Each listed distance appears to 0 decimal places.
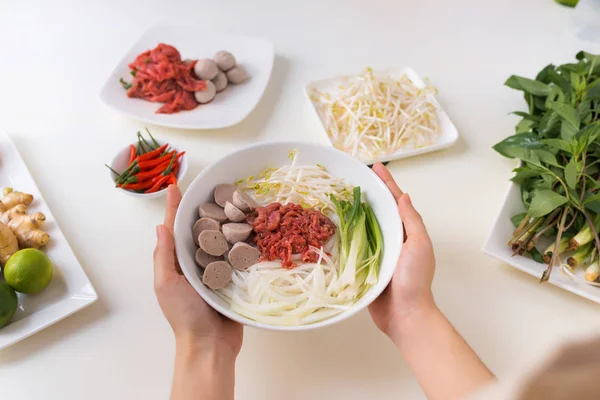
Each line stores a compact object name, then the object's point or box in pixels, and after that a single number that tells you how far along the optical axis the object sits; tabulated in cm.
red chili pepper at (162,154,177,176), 70
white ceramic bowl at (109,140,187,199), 71
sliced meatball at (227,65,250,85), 82
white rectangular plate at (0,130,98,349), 59
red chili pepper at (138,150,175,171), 70
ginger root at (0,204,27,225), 65
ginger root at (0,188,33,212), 67
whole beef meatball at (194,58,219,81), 80
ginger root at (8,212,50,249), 64
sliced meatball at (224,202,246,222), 59
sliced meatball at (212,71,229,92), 82
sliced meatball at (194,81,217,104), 80
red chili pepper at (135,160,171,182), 70
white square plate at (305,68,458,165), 75
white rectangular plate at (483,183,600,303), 62
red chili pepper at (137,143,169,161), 70
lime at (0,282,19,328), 57
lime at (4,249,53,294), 59
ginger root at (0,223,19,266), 61
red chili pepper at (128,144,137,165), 72
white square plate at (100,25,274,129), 78
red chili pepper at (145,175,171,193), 70
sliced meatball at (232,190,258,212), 59
